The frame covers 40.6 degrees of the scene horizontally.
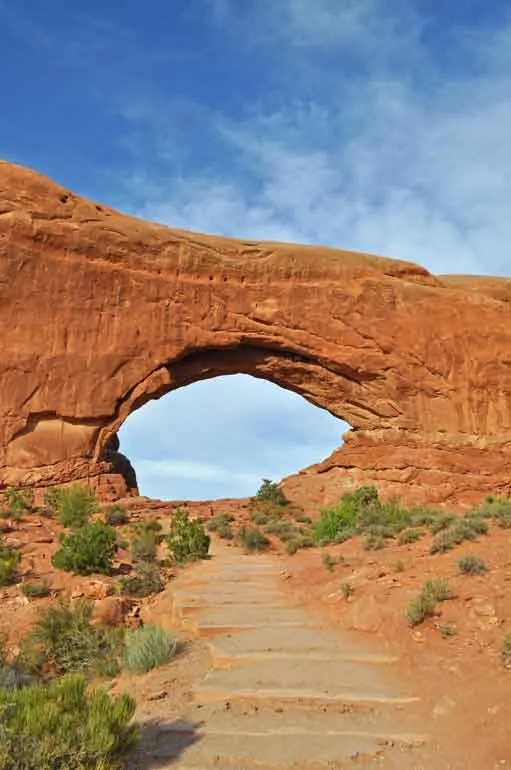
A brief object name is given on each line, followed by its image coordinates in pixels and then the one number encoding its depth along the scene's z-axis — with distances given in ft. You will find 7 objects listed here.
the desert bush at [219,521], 71.46
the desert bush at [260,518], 75.97
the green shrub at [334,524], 54.78
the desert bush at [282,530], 64.86
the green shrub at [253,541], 59.11
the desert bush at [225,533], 67.87
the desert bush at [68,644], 26.30
